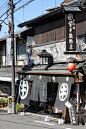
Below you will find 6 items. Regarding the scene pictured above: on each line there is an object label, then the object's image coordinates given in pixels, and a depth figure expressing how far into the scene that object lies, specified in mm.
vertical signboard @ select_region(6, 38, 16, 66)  24078
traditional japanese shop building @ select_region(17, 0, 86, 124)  15609
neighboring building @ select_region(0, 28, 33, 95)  23886
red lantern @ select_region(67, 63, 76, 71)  15227
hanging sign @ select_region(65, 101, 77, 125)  15195
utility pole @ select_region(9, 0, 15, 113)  20297
